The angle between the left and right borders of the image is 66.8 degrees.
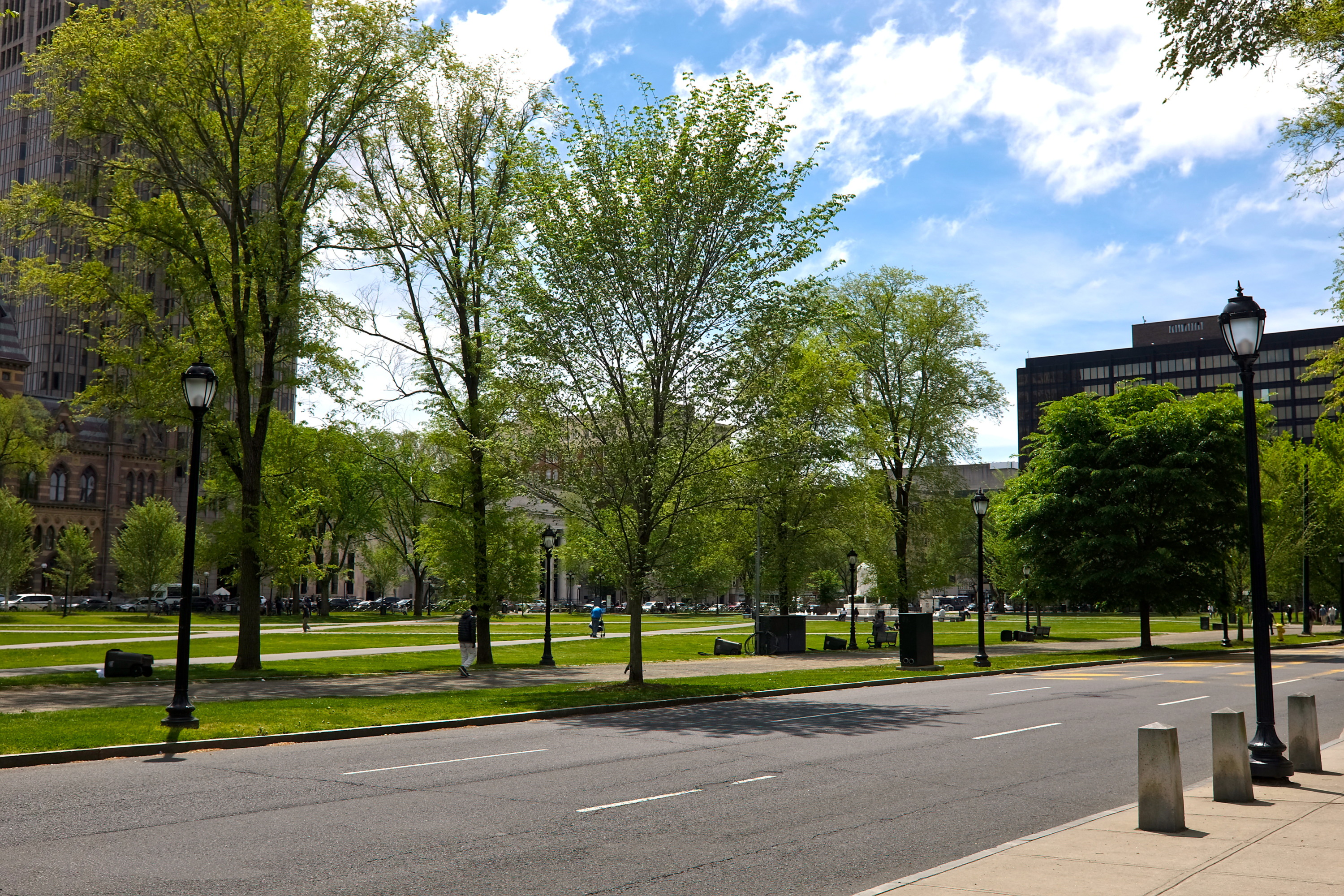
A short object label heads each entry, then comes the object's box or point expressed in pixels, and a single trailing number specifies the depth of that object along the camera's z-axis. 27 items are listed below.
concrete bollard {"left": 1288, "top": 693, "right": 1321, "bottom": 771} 12.31
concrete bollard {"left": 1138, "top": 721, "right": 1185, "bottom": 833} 8.86
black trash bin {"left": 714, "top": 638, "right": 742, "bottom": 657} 40.59
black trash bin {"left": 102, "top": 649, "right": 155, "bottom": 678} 25.03
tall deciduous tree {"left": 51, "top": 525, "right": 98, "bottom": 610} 82.81
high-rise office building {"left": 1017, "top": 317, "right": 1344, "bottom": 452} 151.75
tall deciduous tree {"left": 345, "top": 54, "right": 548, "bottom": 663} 32.59
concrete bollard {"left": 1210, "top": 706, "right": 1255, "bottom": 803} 10.19
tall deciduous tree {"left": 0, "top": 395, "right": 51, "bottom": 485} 71.62
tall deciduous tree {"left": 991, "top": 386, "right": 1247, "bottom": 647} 44.56
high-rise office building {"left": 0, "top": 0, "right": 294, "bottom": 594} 107.00
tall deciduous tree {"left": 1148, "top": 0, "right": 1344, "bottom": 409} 13.34
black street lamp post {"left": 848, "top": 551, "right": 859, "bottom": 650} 42.88
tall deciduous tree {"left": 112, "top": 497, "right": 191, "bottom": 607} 75.44
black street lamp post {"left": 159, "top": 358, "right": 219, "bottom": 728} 16.00
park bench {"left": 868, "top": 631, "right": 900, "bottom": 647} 46.81
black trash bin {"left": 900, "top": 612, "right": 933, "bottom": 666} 31.28
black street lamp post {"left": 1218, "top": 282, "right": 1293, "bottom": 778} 11.58
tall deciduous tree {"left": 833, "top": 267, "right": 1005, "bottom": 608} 50.34
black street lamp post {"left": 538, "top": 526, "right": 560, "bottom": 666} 32.59
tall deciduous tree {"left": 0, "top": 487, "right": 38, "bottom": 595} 75.62
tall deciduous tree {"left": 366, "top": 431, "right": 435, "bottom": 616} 34.06
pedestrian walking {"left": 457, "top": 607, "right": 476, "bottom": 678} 28.72
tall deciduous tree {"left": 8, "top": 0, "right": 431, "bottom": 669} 28.41
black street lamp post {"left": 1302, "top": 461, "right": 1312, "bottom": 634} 59.62
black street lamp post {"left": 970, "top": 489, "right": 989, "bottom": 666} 32.84
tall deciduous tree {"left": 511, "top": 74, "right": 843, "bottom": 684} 24.33
